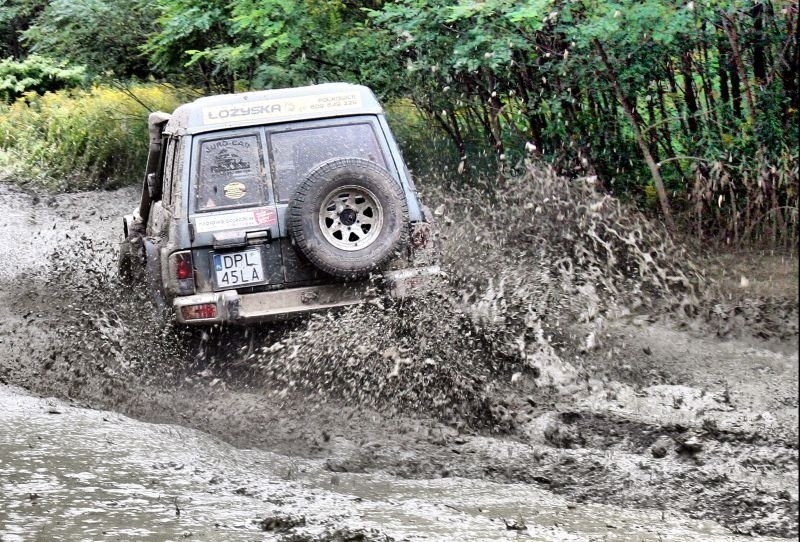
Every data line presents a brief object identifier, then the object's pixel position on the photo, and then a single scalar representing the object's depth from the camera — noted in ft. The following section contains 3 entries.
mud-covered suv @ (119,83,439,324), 42.09
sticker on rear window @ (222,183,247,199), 43.93
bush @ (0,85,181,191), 96.73
